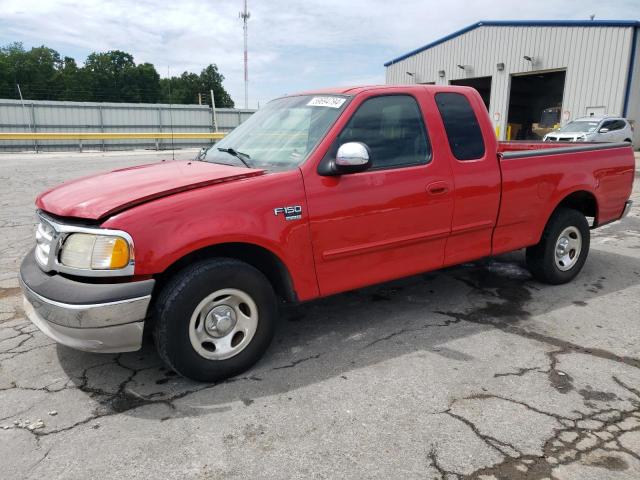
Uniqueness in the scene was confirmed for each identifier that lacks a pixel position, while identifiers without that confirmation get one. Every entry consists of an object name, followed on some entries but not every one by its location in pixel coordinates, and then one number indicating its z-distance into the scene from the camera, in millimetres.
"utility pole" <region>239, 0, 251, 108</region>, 51031
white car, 19594
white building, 23447
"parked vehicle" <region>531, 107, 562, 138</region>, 28200
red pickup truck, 2861
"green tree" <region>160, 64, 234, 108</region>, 65062
